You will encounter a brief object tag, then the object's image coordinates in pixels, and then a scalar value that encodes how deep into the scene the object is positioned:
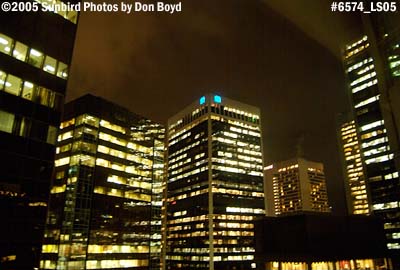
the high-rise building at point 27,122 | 28.98
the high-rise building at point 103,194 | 82.62
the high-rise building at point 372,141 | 128.62
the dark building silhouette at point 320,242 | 84.75
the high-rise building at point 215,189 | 156.50
